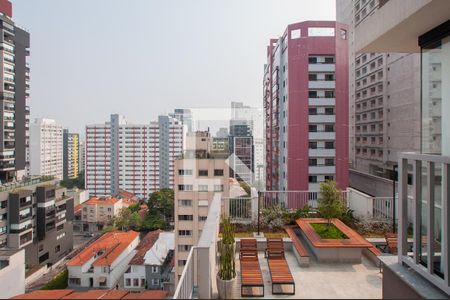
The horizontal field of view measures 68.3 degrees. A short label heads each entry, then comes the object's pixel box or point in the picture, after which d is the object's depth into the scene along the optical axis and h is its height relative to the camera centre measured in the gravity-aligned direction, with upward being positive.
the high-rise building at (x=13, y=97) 36.34 +5.93
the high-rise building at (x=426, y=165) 3.14 -0.17
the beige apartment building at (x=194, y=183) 18.16 -2.23
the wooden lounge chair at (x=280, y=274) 4.97 -1.98
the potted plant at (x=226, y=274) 4.79 -1.83
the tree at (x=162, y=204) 54.44 -9.18
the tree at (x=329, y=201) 7.36 -1.19
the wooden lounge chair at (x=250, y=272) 4.88 -1.98
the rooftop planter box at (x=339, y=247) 6.15 -1.80
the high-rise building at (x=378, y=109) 25.02 +3.51
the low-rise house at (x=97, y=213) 56.78 -11.08
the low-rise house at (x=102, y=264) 31.39 -11.54
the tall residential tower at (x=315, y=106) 28.64 +3.79
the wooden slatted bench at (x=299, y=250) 6.13 -1.97
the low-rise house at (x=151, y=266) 31.20 -11.70
